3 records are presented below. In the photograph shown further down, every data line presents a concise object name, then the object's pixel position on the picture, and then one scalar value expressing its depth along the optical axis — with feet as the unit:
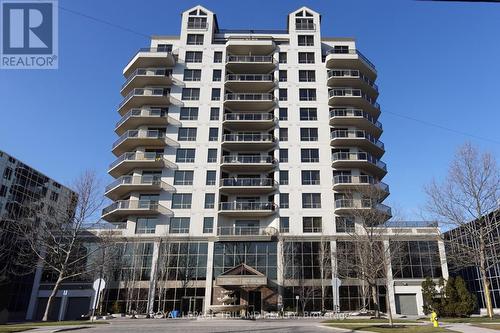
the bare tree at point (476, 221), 99.19
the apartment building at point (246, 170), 135.03
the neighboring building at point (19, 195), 165.78
